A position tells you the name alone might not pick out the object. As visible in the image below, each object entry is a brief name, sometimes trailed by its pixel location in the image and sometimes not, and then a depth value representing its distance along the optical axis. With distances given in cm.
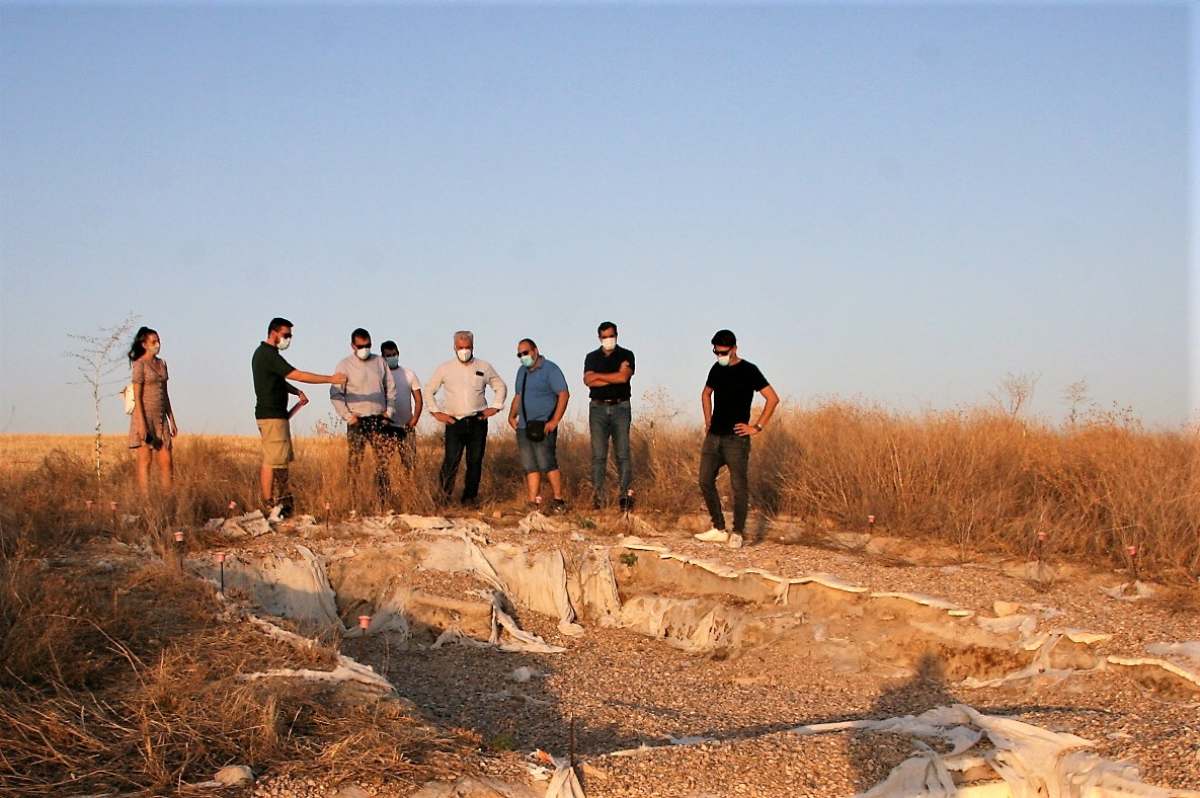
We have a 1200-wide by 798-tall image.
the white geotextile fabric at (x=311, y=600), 862
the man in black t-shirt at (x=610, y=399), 1066
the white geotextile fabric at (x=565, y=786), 464
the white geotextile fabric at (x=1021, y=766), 482
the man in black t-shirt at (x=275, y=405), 994
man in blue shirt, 1095
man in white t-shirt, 1124
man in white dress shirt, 1088
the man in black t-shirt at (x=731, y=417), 938
